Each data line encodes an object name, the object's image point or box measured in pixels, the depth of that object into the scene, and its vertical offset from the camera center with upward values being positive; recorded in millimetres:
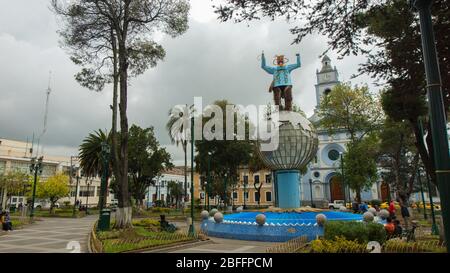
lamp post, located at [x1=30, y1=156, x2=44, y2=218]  34225 +3504
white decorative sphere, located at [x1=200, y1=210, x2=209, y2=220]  20453 -1336
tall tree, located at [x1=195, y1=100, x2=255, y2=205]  37812 +4841
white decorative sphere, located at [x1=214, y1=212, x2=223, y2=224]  18344 -1371
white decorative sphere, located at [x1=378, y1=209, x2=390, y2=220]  18297 -1289
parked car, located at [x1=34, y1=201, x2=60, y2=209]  62631 -1572
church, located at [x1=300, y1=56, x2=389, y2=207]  53781 +3165
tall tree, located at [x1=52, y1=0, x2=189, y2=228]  19141 +9861
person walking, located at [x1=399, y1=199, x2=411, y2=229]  18328 -1215
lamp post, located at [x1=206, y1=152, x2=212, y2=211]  34212 +3540
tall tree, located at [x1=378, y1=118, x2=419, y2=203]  29344 +4412
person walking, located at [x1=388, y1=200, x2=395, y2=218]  18484 -1099
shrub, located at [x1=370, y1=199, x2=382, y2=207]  45297 -1557
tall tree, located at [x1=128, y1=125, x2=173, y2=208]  40500 +4381
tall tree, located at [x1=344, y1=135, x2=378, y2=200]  35125 +3028
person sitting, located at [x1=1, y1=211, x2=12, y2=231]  19922 -1594
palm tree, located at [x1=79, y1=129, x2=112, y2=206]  44969 +5456
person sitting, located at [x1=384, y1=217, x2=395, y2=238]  12953 -1495
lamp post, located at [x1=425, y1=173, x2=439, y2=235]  16878 -2044
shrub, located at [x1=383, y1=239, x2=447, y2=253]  9773 -1724
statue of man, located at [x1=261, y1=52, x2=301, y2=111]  23094 +7663
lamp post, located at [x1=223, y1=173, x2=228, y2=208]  37953 +54
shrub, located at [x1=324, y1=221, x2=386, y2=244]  9961 -1227
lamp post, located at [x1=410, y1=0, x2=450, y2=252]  3898 +965
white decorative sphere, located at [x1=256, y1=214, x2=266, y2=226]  15977 -1317
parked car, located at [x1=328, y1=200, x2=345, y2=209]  42891 -1911
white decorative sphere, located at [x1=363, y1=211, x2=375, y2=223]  16453 -1294
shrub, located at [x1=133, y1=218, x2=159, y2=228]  23062 -2045
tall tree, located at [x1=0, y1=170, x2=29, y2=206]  46969 +2135
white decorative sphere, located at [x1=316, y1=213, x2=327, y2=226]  15059 -1248
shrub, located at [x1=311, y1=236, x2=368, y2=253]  9047 -1536
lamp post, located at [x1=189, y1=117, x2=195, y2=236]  16641 -622
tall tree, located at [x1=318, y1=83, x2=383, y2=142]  35750 +8833
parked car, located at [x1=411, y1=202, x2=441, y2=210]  40775 -2176
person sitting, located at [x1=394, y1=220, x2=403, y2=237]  13630 -1624
